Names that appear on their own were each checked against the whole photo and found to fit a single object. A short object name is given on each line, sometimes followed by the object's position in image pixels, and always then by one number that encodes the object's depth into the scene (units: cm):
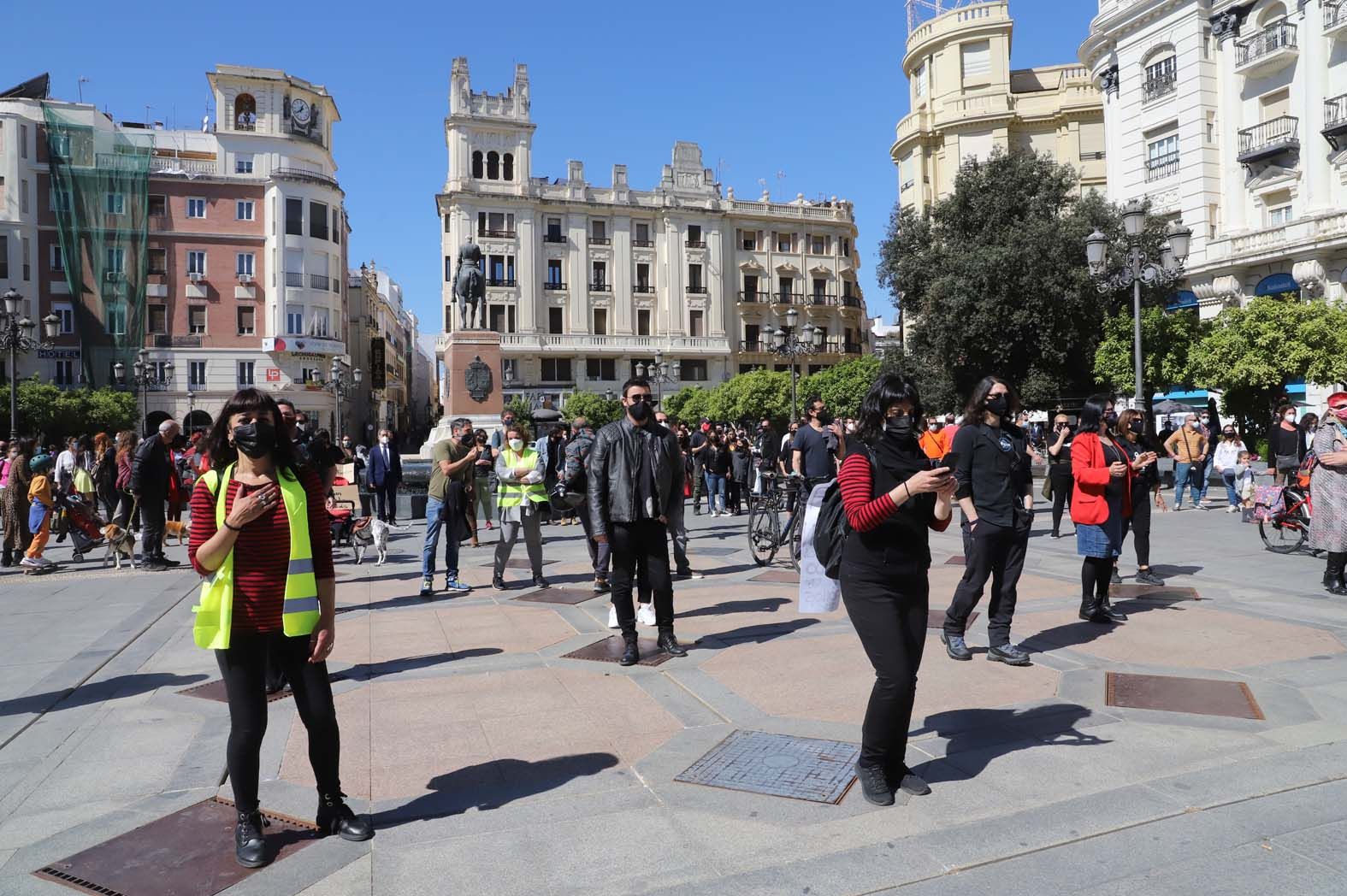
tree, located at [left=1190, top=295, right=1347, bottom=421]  2214
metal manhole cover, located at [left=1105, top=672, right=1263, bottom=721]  499
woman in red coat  696
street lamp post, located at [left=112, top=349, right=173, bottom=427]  3179
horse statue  2609
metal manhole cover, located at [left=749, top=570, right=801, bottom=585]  980
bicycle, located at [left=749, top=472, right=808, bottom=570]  1078
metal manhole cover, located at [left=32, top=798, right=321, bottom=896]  327
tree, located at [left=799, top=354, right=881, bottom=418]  4925
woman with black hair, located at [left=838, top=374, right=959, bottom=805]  376
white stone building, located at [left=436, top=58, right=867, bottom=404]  6009
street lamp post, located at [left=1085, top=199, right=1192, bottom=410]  1795
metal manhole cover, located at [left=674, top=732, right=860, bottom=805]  400
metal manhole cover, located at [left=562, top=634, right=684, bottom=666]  634
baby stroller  1241
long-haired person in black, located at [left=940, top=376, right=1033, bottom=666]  610
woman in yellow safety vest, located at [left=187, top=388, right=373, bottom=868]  330
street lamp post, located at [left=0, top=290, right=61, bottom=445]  2106
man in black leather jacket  639
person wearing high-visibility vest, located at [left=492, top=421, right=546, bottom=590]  938
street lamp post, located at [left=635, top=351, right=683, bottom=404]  3606
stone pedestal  2666
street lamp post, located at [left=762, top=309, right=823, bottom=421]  2542
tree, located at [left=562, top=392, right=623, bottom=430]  5328
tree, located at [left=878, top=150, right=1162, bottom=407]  2866
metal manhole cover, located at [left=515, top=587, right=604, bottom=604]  879
